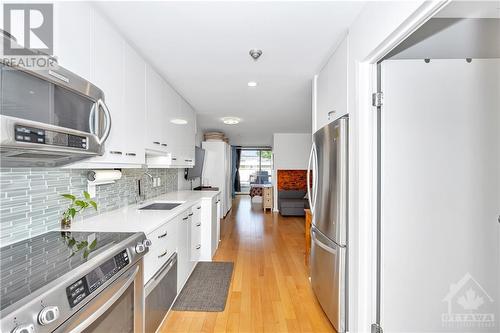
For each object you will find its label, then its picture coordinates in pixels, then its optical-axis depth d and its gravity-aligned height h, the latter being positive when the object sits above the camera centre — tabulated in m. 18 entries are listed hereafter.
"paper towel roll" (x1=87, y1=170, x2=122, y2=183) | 1.86 -0.06
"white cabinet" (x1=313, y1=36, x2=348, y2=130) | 1.84 +0.73
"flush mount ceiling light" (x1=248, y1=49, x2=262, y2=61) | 2.06 +1.04
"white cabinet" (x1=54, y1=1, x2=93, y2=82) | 1.20 +0.74
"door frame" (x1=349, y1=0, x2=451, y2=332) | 1.54 -0.19
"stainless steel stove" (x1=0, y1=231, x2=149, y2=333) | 0.76 -0.44
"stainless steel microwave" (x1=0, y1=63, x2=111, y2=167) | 0.87 +0.23
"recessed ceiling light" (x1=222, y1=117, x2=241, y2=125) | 4.65 +1.00
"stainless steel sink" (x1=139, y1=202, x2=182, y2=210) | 2.41 -0.40
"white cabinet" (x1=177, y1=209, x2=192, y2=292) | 2.30 -0.84
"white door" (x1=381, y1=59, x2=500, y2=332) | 1.47 -0.16
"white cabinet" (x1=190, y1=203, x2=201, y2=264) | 2.83 -0.84
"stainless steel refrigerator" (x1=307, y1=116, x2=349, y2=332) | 1.80 -0.43
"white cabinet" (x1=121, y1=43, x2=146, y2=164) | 1.85 +0.54
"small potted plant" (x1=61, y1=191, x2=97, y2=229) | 1.57 -0.29
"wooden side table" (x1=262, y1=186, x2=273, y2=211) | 7.24 -0.87
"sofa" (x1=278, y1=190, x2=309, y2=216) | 6.31 -1.00
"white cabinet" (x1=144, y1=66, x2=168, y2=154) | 2.27 +0.59
